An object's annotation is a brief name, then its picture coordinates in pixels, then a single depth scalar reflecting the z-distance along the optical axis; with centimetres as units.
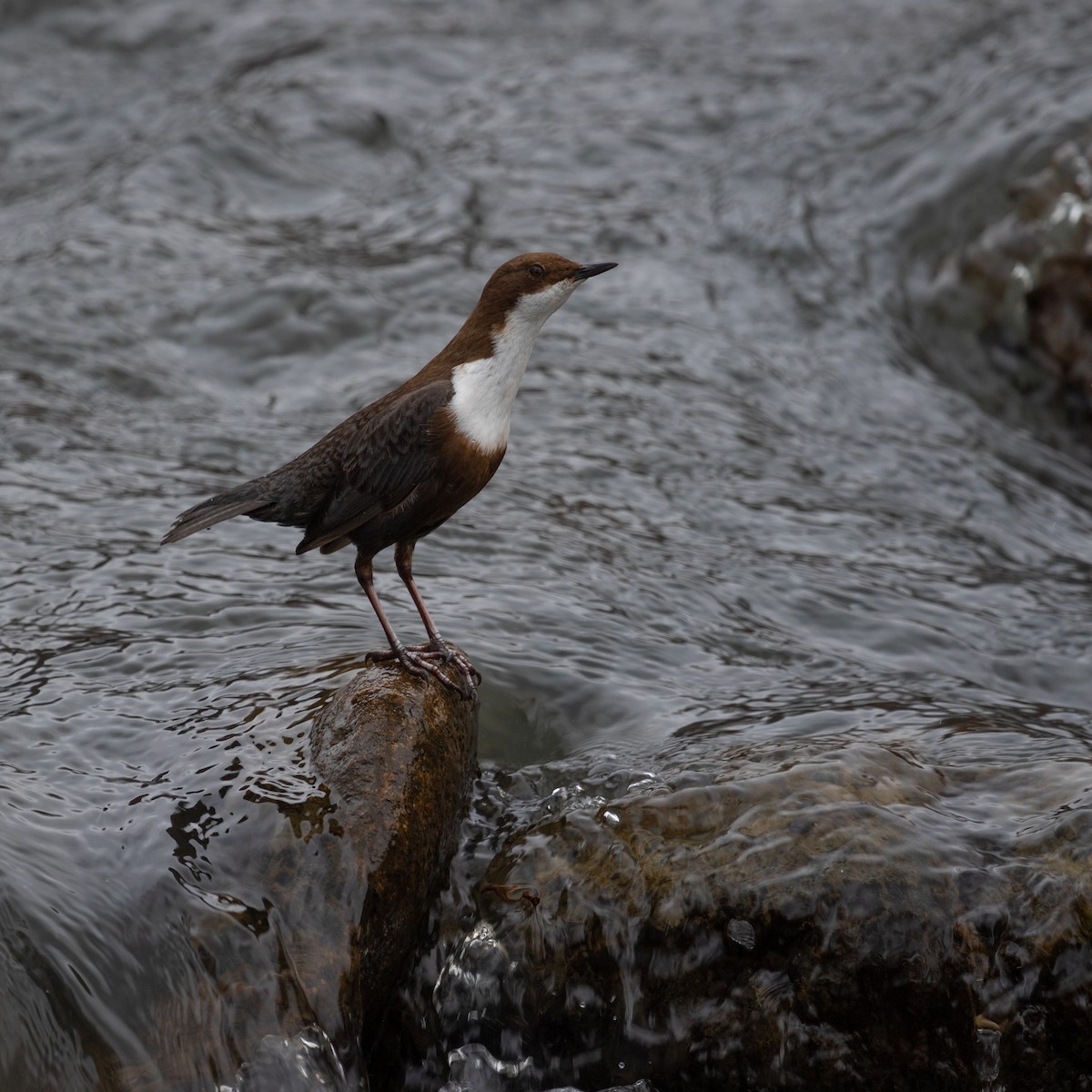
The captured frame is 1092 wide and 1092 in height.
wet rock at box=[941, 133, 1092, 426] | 1451
